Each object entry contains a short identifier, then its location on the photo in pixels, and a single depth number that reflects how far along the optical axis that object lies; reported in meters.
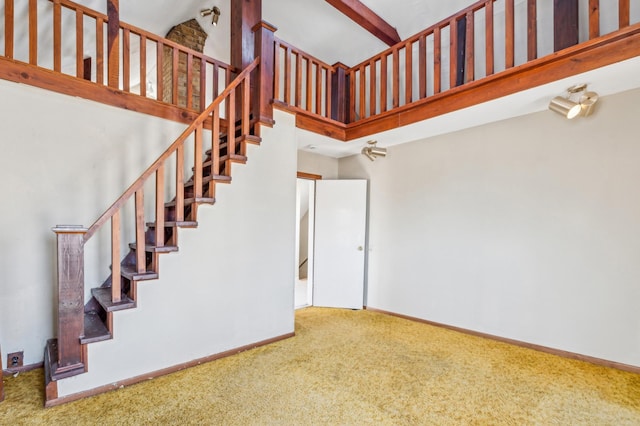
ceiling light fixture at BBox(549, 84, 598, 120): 2.55
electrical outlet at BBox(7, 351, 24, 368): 2.40
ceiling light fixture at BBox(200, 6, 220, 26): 4.37
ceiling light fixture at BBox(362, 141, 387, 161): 4.15
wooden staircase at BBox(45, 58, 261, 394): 2.02
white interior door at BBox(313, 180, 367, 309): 4.46
